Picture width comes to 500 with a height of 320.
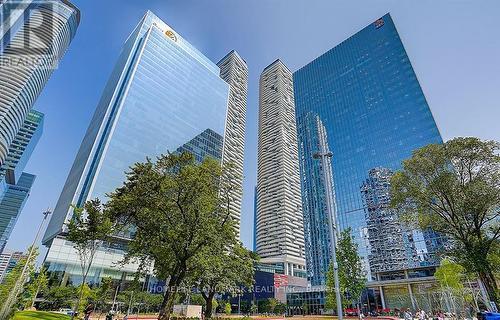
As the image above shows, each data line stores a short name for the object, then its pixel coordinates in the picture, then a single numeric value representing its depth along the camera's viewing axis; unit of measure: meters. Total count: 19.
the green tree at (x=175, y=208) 21.89
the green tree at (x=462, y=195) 21.58
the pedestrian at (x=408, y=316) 33.70
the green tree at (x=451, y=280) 34.00
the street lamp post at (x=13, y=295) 15.23
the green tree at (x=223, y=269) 24.16
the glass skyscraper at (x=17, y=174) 141.25
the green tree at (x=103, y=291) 46.72
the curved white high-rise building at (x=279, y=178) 120.56
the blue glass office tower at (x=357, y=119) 85.62
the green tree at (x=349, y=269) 27.59
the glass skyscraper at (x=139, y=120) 64.69
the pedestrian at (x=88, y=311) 23.37
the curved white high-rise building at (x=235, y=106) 126.81
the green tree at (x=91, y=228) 22.03
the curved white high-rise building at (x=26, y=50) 70.00
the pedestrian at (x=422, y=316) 31.95
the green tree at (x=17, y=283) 15.64
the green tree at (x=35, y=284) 29.23
